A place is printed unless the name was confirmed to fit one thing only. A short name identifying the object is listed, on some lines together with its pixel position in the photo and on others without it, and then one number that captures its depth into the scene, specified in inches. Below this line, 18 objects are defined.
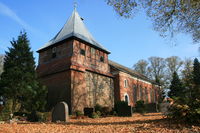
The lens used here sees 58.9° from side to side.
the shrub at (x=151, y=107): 968.4
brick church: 770.8
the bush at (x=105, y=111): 687.9
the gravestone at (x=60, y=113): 445.1
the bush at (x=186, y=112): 264.2
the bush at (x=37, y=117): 504.5
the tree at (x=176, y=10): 398.3
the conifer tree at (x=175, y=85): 1584.2
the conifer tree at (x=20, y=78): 724.7
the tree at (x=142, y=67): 2006.6
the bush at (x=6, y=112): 515.8
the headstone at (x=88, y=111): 642.8
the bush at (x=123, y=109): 651.8
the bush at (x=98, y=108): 704.7
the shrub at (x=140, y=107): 844.5
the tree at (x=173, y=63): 1845.5
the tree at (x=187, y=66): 1690.2
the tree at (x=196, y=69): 1477.0
